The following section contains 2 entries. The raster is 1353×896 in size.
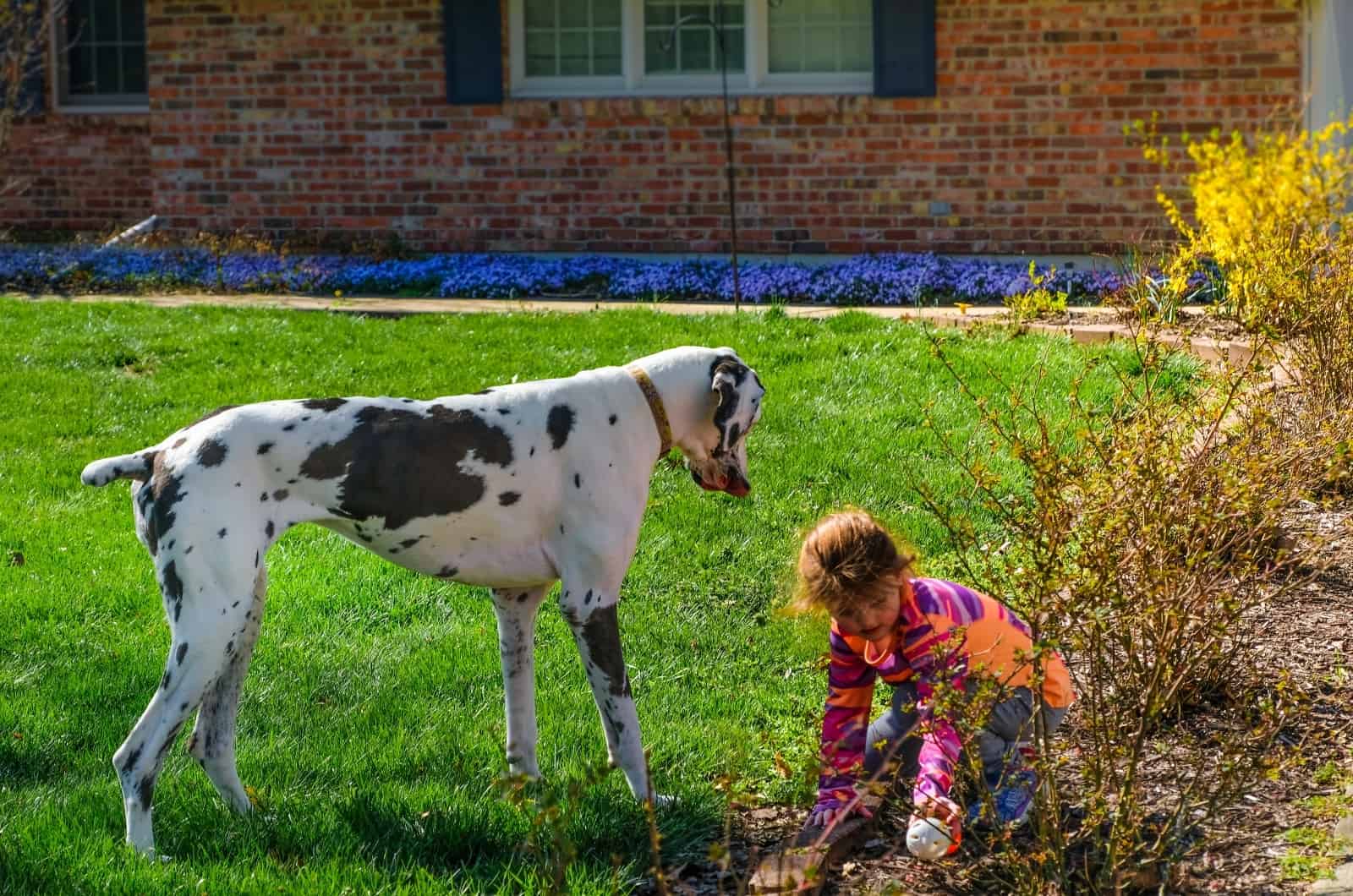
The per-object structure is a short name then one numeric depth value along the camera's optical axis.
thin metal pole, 11.63
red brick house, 12.30
